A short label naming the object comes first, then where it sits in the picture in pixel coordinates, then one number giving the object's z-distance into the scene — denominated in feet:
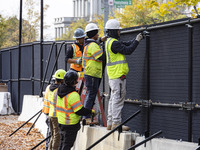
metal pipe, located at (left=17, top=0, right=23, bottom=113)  84.51
